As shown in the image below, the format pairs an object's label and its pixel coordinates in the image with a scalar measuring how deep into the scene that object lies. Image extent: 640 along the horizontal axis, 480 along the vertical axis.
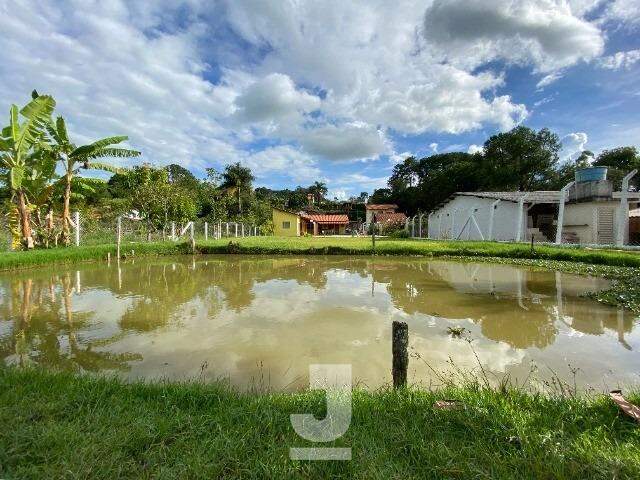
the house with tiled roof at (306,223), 42.75
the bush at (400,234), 36.08
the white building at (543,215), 17.88
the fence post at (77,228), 17.16
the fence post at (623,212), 16.36
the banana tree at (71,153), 14.26
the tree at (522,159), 39.22
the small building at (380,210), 51.84
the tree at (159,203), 24.77
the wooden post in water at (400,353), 3.35
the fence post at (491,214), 22.33
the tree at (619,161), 33.91
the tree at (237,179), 41.06
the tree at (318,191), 67.53
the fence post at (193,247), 19.23
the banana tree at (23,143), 12.20
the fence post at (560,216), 17.98
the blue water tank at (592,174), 18.39
